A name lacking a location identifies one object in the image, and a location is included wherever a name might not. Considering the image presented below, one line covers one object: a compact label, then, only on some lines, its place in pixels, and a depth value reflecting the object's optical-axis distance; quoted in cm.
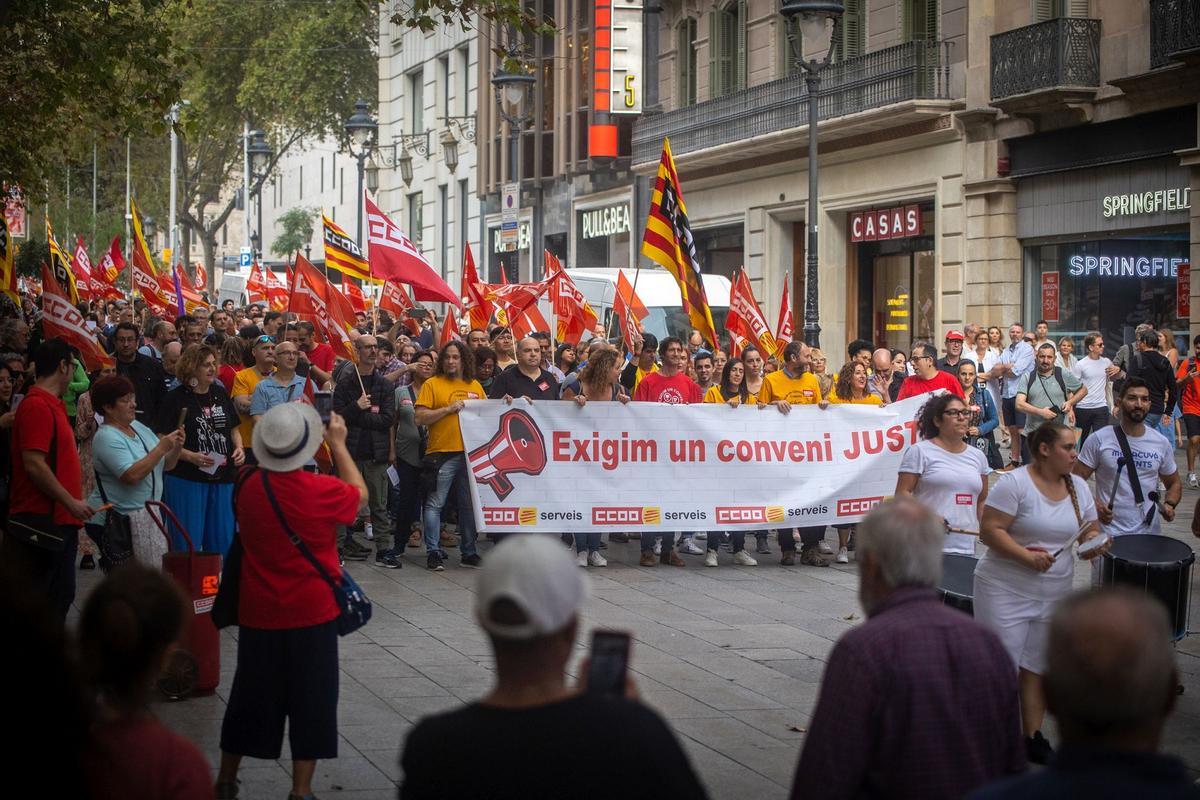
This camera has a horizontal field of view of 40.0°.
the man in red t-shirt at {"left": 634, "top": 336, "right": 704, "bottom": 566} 1343
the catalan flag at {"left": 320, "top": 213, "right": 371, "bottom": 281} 1883
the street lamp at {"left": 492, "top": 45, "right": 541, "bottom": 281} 2516
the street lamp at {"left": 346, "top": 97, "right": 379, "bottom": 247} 3178
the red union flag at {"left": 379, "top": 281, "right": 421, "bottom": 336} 2155
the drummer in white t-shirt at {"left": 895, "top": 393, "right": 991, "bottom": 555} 886
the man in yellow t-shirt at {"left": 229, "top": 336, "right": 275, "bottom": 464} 1187
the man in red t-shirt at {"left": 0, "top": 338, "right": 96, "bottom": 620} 773
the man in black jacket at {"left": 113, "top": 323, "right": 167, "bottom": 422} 1307
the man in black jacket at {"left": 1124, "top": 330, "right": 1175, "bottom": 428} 1848
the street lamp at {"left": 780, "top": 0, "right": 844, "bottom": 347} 1895
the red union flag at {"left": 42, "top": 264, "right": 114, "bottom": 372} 1279
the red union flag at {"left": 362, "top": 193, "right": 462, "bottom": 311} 1566
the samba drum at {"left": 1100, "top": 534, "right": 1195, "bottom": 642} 813
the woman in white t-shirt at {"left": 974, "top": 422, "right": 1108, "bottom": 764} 718
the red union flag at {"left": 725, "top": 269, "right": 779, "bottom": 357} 1780
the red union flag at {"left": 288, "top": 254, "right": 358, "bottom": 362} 1519
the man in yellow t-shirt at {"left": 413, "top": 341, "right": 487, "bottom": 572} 1281
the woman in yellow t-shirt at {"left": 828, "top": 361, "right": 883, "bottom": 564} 1362
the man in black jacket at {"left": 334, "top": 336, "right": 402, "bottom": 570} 1316
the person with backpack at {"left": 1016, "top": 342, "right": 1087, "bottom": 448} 1858
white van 2548
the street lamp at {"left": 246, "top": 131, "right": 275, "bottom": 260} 4281
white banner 1276
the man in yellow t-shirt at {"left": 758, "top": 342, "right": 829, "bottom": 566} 1340
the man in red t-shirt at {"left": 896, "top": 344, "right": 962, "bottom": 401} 1486
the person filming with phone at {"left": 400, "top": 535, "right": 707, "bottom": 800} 312
